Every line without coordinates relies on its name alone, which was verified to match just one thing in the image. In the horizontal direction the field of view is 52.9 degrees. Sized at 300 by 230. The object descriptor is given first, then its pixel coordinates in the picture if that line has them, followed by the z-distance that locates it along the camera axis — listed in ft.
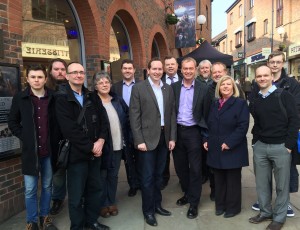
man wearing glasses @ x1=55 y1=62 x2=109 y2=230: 10.16
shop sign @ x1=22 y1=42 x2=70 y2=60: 16.63
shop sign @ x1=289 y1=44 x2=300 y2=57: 65.16
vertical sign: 41.14
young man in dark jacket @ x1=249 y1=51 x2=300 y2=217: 12.06
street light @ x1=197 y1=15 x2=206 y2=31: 50.39
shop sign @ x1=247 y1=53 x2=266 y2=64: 91.38
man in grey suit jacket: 11.87
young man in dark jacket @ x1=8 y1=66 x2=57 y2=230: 10.71
